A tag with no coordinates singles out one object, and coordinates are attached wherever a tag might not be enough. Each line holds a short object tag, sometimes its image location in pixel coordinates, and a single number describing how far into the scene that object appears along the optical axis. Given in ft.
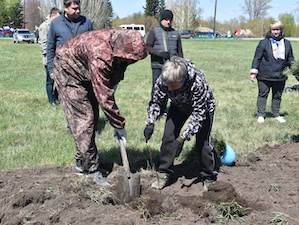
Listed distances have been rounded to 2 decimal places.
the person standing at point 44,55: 25.90
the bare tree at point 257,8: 287.89
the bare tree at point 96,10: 144.25
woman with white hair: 11.23
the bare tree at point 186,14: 267.39
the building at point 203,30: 278.24
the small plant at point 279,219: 11.17
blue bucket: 16.07
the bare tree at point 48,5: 141.62
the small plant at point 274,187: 13.73
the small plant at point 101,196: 12.35
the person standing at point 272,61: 22.88
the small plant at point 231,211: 11.64
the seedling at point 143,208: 11.60
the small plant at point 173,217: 11.57
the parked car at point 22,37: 119.44
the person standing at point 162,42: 22.36
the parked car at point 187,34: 194.18
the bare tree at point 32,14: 279.08
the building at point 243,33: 255.29
